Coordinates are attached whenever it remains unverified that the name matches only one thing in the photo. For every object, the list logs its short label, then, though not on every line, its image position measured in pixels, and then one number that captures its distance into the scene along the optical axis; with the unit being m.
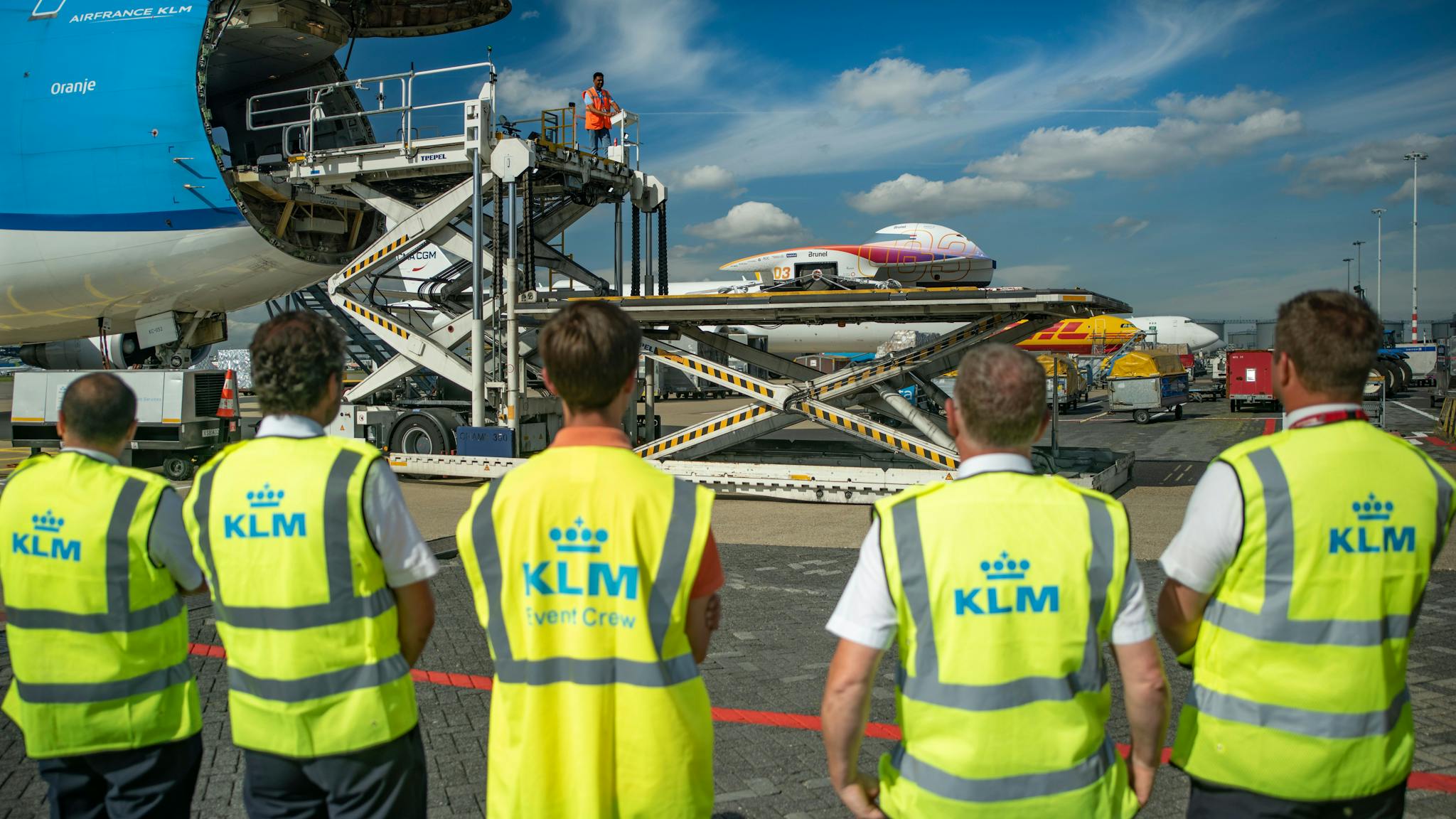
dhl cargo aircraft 38.41
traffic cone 14.42
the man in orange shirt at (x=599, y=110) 13.93
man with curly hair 2.42
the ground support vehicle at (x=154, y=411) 13.70
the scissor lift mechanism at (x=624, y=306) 11.27
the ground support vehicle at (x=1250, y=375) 26.33
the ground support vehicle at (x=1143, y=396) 24.91
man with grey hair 2.04
